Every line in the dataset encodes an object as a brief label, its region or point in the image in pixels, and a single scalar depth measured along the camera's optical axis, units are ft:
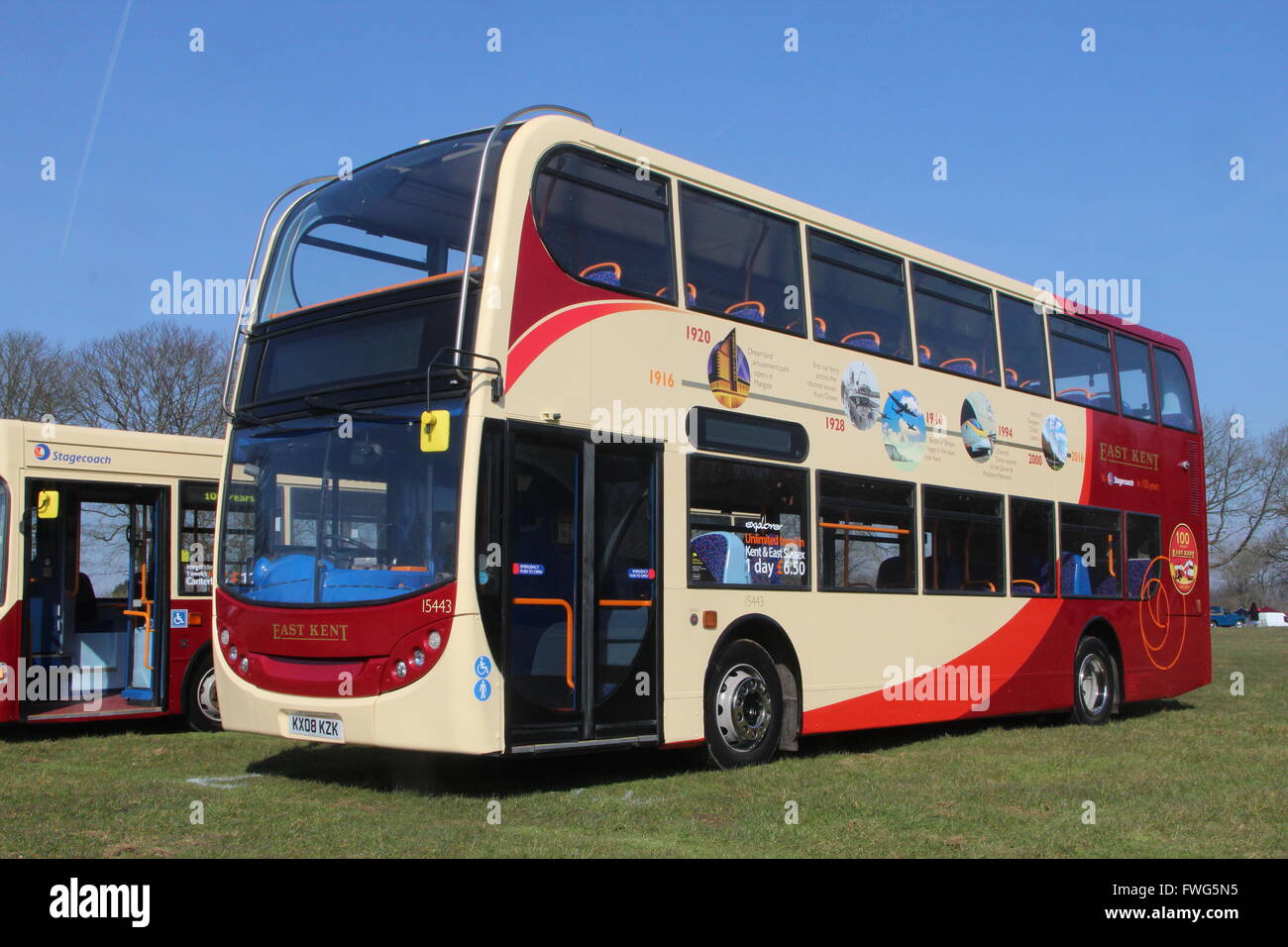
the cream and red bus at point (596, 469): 28.09
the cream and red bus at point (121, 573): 42.39
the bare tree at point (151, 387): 126.72
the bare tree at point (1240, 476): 215.92
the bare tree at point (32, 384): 122.52
